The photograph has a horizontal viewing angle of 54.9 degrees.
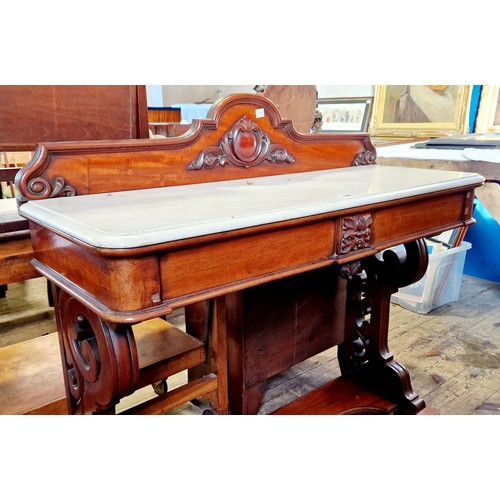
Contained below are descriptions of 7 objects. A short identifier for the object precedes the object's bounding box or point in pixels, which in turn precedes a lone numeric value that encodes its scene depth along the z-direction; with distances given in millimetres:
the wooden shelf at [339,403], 1797
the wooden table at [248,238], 815
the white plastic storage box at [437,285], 2893
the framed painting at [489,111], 3355
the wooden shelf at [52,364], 1369
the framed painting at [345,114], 4188
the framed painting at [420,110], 3541
